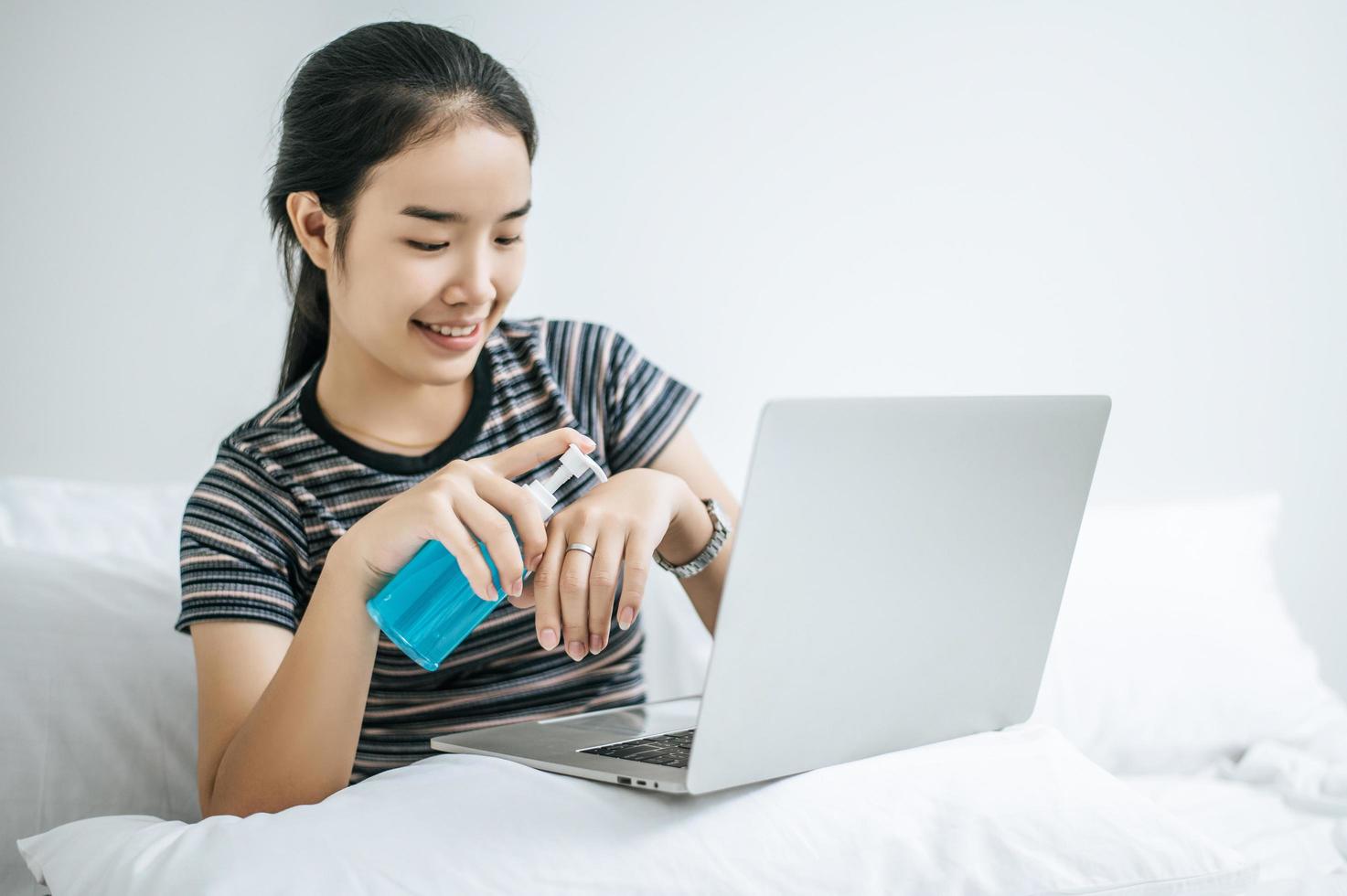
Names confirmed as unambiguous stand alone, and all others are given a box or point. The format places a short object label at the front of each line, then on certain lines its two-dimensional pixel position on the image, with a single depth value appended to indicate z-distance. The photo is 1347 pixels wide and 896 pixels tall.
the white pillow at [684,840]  0.60
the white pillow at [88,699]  0.96
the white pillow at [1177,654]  1.28
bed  0.61
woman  0.71
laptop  0.58
